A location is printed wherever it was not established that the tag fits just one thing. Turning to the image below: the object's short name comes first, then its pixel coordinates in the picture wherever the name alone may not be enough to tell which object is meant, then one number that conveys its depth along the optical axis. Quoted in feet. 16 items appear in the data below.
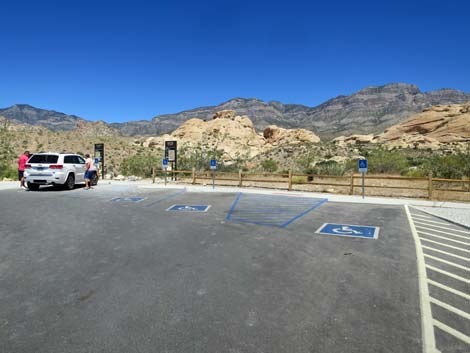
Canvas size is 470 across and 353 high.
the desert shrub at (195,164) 111.84
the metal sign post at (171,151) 81.41
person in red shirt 65.98
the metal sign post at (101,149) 96.49
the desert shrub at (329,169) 89.35
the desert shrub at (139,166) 110.11
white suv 59.06
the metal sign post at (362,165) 52.90
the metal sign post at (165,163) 74.02
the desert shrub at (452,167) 76.33
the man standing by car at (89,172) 63.95
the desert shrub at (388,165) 94.73
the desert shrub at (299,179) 75.94
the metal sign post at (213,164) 64.80
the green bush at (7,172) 93.56
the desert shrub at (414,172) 82.52
